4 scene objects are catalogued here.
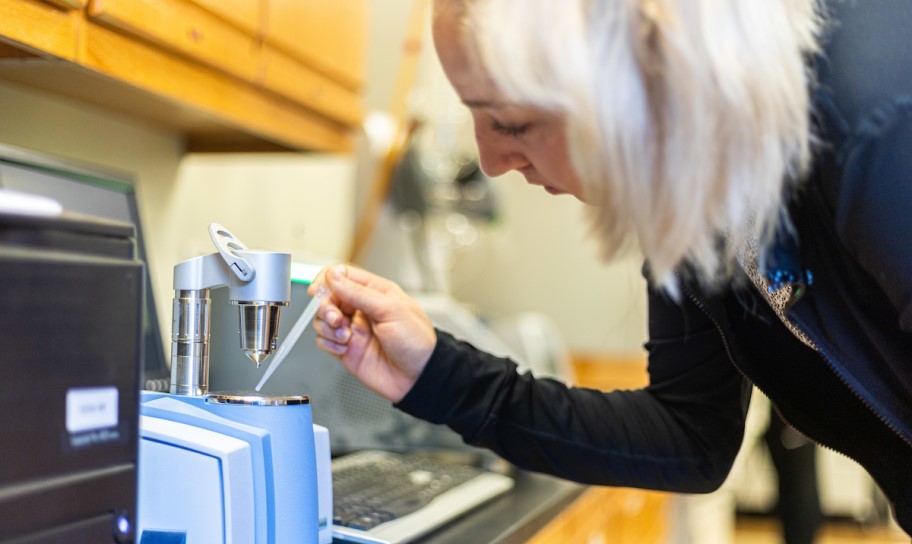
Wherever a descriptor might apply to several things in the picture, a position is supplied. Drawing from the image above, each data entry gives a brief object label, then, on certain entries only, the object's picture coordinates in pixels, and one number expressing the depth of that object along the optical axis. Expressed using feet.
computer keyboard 3.37
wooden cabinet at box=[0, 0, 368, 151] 3.30
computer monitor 3.27
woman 2.02
